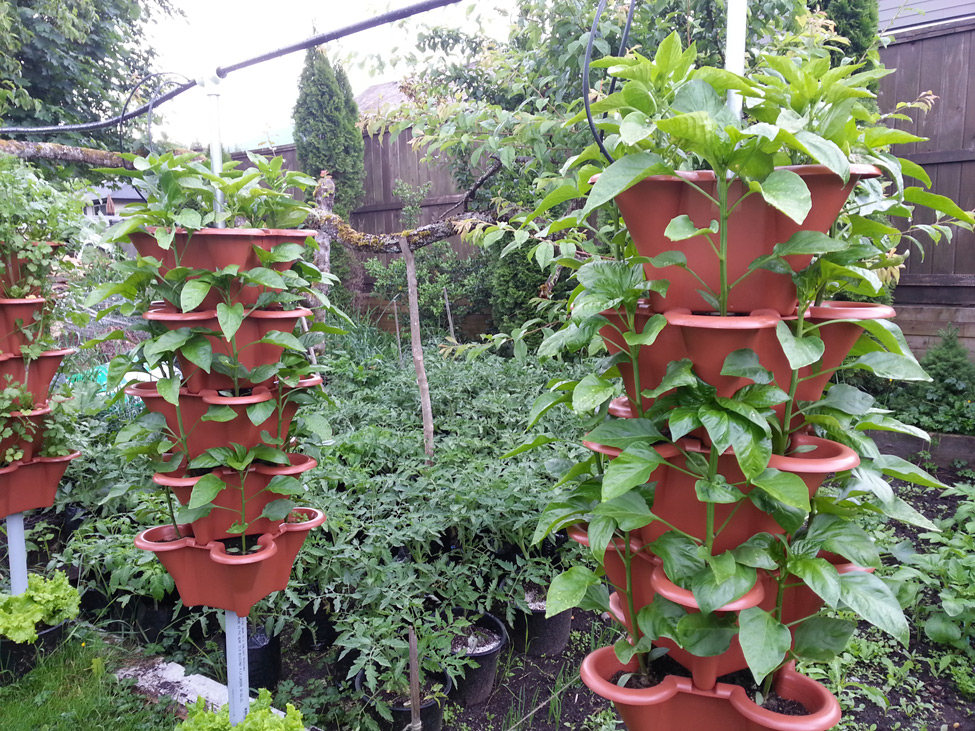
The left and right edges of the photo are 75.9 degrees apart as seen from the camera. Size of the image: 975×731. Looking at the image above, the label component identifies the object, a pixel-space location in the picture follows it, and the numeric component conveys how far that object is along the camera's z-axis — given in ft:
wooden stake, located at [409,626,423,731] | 5.63
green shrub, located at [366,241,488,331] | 20.39
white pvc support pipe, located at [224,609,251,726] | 4.94
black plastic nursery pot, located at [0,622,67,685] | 7.34
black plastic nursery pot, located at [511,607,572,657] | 7.62
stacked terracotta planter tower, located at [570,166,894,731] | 2.69
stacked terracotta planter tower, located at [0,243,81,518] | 7.24
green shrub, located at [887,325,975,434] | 12.92
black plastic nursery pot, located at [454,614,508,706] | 6.69
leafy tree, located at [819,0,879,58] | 14.20
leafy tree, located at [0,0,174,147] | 21.72
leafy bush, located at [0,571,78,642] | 6.98
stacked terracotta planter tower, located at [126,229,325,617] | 4.39
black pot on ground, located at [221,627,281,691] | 6.88
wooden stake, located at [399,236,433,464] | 10.19
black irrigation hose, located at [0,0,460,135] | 5.12
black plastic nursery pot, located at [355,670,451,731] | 6.06
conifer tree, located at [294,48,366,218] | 24.22
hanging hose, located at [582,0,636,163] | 2.95
